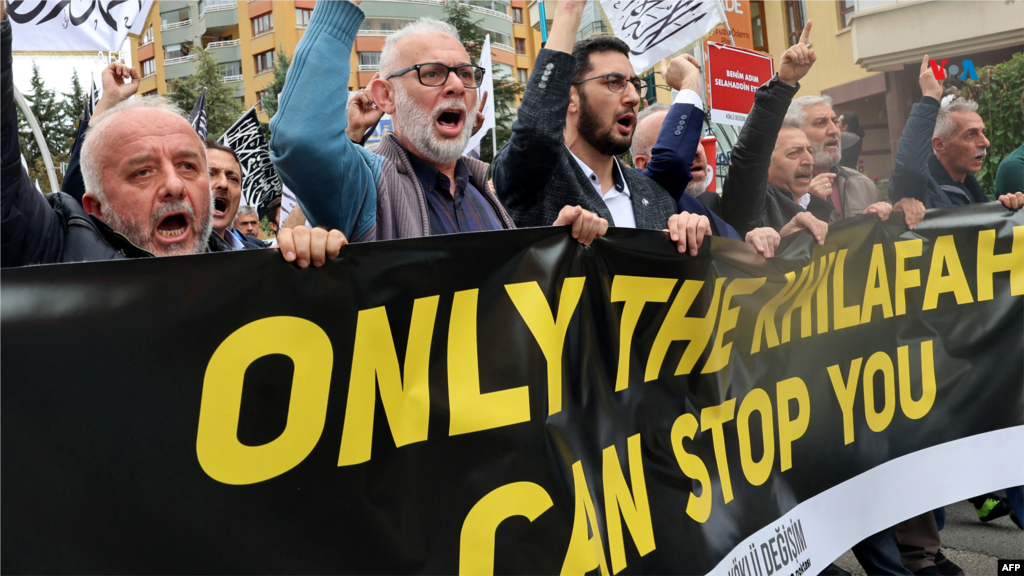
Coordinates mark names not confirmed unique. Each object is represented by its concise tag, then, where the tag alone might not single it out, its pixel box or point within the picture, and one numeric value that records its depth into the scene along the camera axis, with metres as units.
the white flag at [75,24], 4.65
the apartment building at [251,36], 53.41
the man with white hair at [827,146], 4.54
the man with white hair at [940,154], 4.04
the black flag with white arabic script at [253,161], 6.53
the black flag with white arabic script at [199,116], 5.91
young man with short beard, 2.68
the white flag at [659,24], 5.51
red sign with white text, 8.00
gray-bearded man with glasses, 2.17
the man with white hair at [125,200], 2.00
